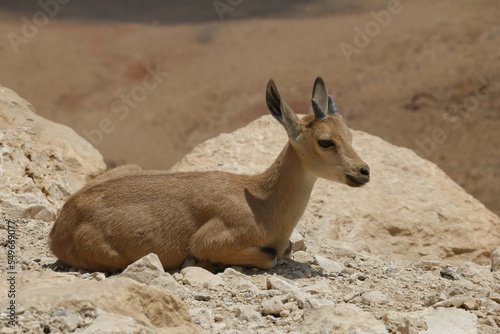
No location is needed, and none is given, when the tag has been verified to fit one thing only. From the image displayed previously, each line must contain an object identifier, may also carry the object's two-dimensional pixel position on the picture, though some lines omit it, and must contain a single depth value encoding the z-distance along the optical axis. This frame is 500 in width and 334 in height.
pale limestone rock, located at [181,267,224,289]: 15.48
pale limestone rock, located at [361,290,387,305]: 14.88
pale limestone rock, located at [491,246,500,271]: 19.00
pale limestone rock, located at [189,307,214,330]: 13.09
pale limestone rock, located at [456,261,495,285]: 17.50
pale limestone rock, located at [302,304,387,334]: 12.73
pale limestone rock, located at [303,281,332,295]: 15.51
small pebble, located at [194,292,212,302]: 14.56
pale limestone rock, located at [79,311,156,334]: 11.02
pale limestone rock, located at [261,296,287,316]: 13.83
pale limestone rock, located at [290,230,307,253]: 18.82
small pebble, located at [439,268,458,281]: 17.77
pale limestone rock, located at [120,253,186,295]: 14.93
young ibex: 17.08
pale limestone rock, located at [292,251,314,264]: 18.41
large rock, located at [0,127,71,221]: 20.02
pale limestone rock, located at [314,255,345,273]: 17.68
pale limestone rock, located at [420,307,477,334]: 13.54
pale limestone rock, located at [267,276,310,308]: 14.15
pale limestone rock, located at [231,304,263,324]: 13.53
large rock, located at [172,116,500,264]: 23.50
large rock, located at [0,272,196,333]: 11.62
